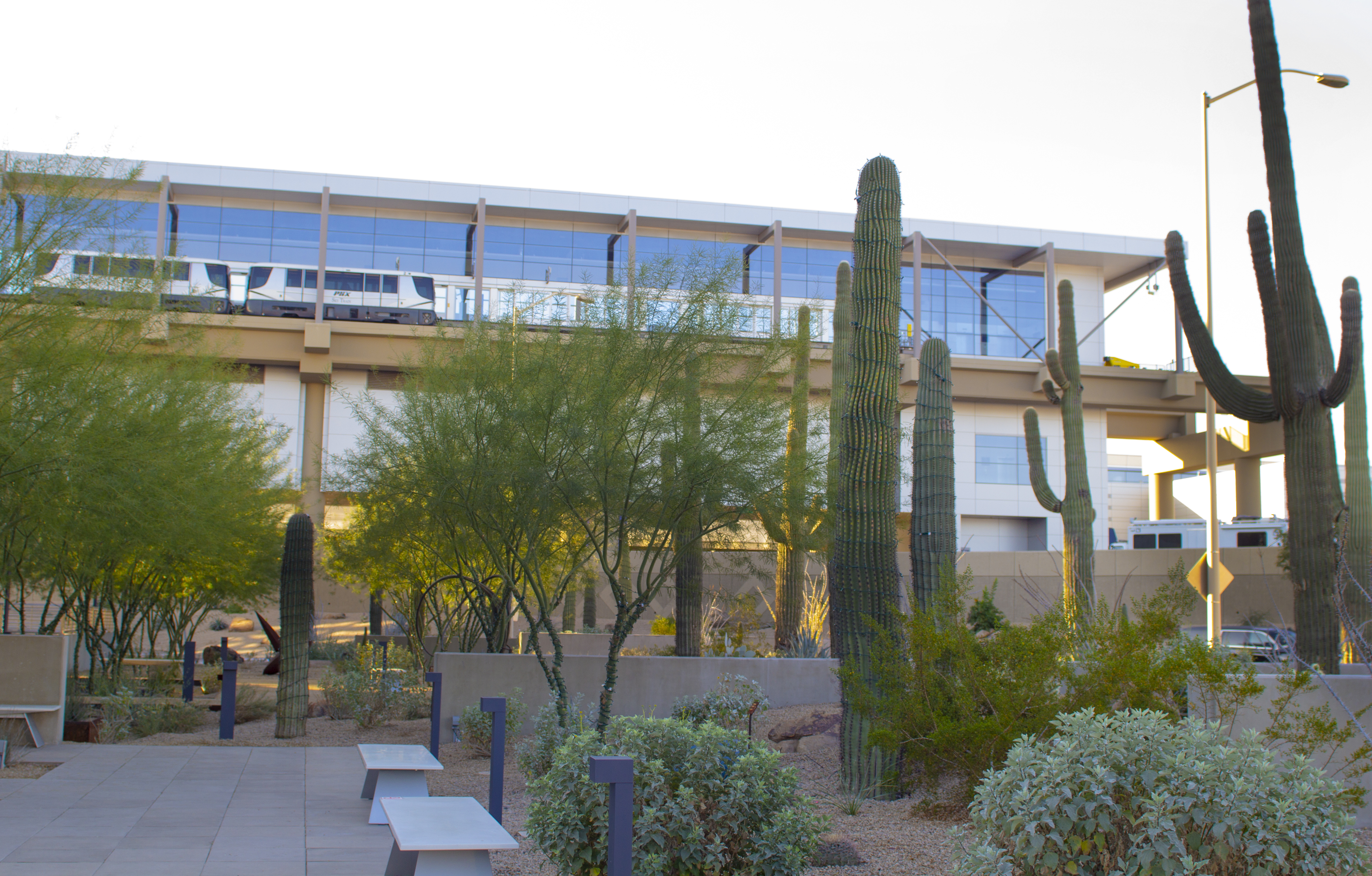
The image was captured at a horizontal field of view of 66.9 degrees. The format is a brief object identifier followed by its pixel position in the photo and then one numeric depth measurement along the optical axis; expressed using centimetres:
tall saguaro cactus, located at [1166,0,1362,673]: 1005
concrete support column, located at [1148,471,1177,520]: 4394
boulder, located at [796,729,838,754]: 1134
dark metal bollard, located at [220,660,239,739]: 1291
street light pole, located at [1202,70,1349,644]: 1695
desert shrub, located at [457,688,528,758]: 1202
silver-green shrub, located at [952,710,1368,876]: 454
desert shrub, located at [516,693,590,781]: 955
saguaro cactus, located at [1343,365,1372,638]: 1558
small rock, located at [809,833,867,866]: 689
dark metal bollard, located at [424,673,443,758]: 1063
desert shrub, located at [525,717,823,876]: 550
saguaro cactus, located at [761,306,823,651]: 1125
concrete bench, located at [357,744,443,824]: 773
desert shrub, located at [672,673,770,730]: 1112
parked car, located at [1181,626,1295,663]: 840
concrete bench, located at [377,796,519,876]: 519
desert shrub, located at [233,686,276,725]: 1523
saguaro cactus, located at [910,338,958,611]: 1127
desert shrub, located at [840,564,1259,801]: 748
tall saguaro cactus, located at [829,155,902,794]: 943
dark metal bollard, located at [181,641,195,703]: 1684
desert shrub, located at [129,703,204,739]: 1338
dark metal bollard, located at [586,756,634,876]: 473
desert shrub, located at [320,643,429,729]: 1418
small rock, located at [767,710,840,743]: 1205
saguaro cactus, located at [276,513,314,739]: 1310
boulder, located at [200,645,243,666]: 2466
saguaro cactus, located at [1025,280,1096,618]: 1795
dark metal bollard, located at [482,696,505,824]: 780
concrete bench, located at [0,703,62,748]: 1138
